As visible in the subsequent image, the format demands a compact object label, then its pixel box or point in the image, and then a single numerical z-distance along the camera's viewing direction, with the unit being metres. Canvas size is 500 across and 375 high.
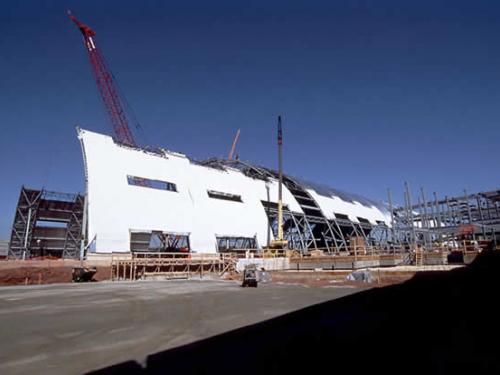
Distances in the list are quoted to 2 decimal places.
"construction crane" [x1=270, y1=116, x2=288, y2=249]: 38.69
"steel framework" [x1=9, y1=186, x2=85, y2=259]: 46.69
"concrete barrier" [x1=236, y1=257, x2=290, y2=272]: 33.34
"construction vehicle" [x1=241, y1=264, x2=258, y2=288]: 21.27
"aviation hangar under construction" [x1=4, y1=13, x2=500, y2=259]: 31.30
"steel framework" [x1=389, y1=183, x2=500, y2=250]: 48.34
